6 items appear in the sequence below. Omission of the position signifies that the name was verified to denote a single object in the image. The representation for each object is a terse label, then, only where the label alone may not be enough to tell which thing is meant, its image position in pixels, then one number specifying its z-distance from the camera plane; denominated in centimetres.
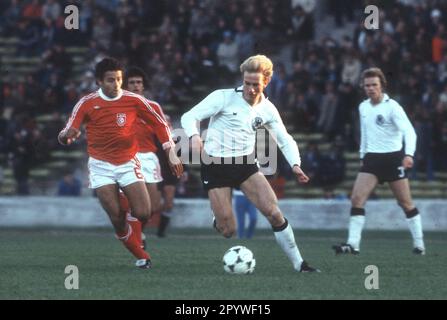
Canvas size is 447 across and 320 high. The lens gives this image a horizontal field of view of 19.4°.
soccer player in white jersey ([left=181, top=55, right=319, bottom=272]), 1309
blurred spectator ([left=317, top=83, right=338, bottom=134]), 2655
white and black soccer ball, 1306
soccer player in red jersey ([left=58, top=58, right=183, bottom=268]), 1366
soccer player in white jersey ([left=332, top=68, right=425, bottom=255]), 1658
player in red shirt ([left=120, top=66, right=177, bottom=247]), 1745
